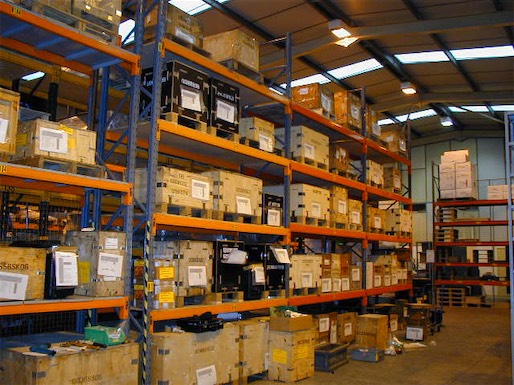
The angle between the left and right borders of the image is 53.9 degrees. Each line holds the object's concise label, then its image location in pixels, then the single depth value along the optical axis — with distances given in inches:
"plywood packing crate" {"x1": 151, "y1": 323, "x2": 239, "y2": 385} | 223.8
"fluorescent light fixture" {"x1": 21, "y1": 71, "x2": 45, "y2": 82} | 371.4
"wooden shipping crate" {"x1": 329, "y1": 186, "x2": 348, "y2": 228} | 388.8
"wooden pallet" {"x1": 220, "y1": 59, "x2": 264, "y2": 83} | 288.0
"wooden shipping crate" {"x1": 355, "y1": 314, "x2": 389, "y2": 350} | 373.7
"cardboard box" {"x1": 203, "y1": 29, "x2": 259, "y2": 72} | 292.2
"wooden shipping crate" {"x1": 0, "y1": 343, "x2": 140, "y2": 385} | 175.9
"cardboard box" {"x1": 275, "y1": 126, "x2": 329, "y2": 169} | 353.7
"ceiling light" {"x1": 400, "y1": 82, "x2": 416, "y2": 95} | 657.9
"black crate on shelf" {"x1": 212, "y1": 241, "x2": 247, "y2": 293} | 267.1
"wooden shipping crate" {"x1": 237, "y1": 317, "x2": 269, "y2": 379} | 267.1
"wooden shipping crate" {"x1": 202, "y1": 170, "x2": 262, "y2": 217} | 274.1
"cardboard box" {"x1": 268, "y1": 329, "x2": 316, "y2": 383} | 278.5
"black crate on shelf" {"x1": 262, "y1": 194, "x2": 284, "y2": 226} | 312.3
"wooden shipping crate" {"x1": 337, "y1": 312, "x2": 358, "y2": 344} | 392.5
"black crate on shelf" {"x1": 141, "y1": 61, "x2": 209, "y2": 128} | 248.4
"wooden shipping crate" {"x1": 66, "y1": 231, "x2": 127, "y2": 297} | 208.5
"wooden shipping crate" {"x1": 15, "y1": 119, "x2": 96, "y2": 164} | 191.9
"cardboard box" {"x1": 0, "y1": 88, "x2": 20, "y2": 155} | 182.9
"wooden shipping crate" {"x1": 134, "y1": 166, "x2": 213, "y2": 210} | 239.9
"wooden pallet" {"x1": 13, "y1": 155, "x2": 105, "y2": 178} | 190.9
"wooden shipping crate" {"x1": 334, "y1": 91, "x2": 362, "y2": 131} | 430.6
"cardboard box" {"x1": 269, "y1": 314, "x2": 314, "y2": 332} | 281.8
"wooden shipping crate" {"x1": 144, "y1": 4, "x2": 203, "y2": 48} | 252.7
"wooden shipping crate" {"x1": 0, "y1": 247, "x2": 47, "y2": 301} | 177.2
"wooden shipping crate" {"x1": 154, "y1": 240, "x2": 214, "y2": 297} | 243.6
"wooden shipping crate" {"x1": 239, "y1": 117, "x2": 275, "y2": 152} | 309.9
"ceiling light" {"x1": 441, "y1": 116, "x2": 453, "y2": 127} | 828.6
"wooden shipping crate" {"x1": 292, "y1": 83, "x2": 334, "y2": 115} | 388.3
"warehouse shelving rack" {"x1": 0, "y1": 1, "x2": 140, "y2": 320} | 184.4
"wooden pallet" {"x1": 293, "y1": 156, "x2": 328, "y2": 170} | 351.6
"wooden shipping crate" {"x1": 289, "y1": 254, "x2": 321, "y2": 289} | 335.6
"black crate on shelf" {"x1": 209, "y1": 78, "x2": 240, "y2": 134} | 271.4
